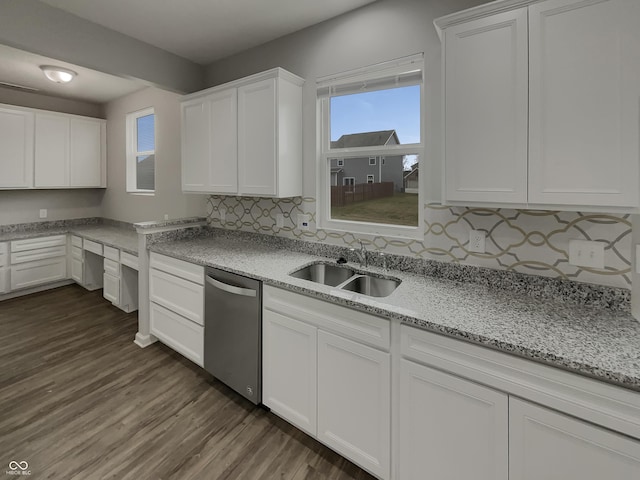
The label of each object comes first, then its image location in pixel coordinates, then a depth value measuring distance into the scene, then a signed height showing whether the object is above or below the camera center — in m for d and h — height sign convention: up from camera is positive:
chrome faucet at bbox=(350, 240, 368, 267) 2.22 -0.16
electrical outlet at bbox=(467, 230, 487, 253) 1.81 -0.04
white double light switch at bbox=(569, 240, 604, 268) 1.49 -0.09
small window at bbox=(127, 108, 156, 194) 4.29 +1.12
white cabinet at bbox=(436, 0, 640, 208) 1.21 +0.54
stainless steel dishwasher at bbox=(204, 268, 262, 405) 2.02 -0.65
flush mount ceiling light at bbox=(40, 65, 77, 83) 3.37 +1.68
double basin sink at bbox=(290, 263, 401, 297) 2.03 -0.30
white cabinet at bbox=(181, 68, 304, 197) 2.36 +0.77
